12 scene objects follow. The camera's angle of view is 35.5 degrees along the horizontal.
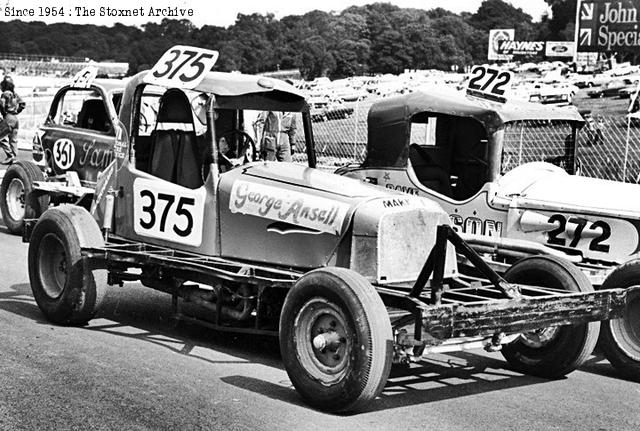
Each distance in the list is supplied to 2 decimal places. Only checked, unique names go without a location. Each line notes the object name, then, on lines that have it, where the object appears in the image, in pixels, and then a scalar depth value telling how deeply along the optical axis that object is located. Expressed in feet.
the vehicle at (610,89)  196.85
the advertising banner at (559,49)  401.08
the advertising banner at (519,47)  378.12
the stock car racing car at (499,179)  30.55
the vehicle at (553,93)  163.99
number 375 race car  20.76
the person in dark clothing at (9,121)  64.49
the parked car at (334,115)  75.92
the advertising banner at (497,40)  361.71
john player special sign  156.97
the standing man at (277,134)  39.27
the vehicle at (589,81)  220.84
